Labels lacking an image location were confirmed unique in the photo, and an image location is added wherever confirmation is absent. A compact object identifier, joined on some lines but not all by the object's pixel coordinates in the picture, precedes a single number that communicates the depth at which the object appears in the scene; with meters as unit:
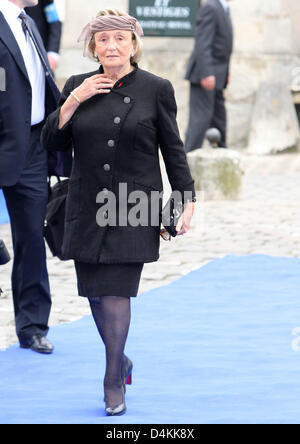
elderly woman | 9.35
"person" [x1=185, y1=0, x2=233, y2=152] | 26.87
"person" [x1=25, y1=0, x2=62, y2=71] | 16.87
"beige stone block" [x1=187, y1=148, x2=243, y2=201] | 24.42
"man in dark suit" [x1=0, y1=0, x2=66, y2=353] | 11.31
